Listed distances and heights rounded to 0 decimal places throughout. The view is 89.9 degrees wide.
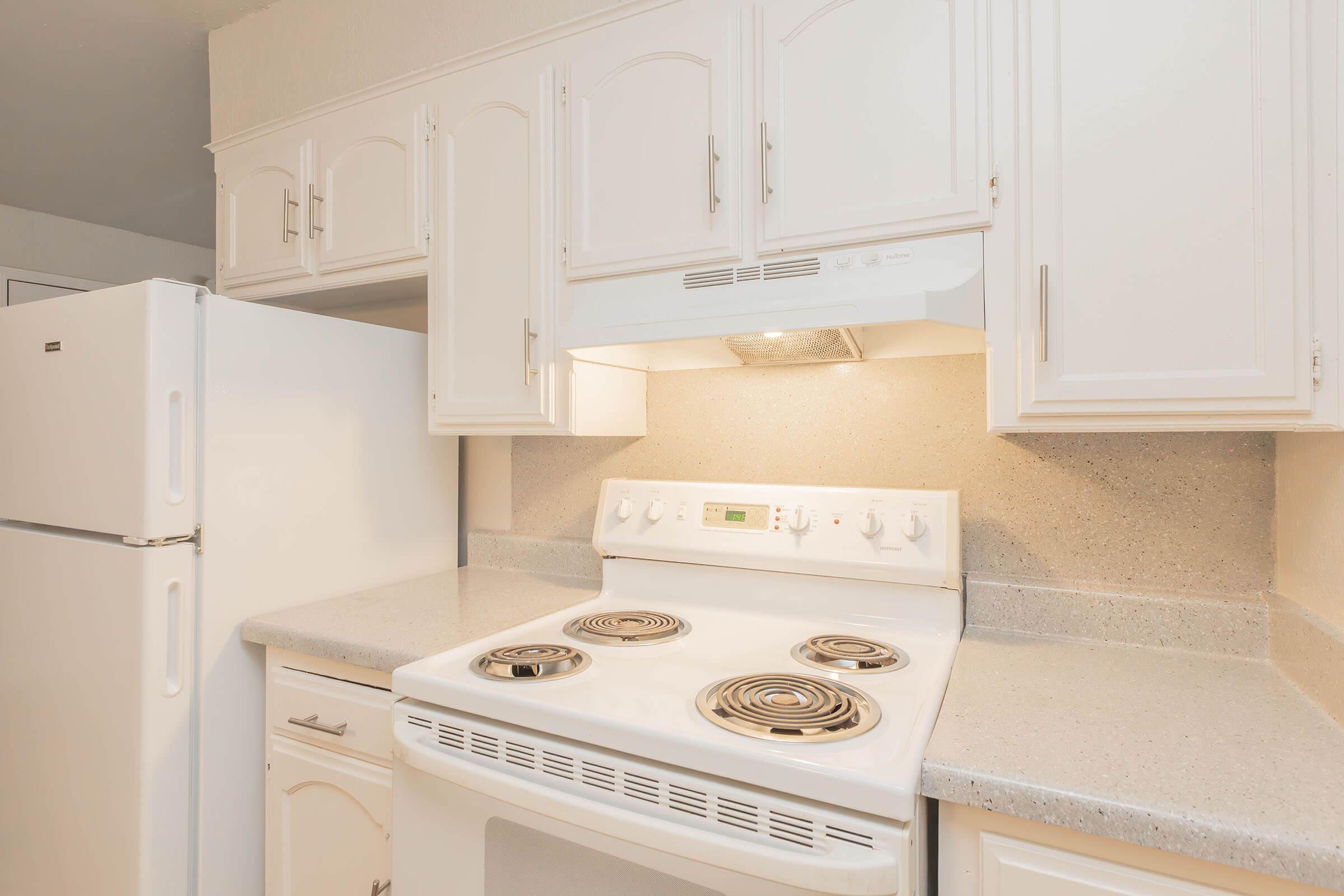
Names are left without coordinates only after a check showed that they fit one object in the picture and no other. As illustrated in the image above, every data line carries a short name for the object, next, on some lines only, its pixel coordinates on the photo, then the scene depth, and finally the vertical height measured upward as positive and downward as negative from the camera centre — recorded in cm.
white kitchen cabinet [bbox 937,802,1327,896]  74 -48
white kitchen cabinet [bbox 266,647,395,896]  131 -66
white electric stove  81 -38
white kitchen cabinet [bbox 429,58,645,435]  155 +43
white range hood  114 +26
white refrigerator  134 -23
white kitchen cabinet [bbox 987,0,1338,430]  95 +35
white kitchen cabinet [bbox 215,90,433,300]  173 +69
